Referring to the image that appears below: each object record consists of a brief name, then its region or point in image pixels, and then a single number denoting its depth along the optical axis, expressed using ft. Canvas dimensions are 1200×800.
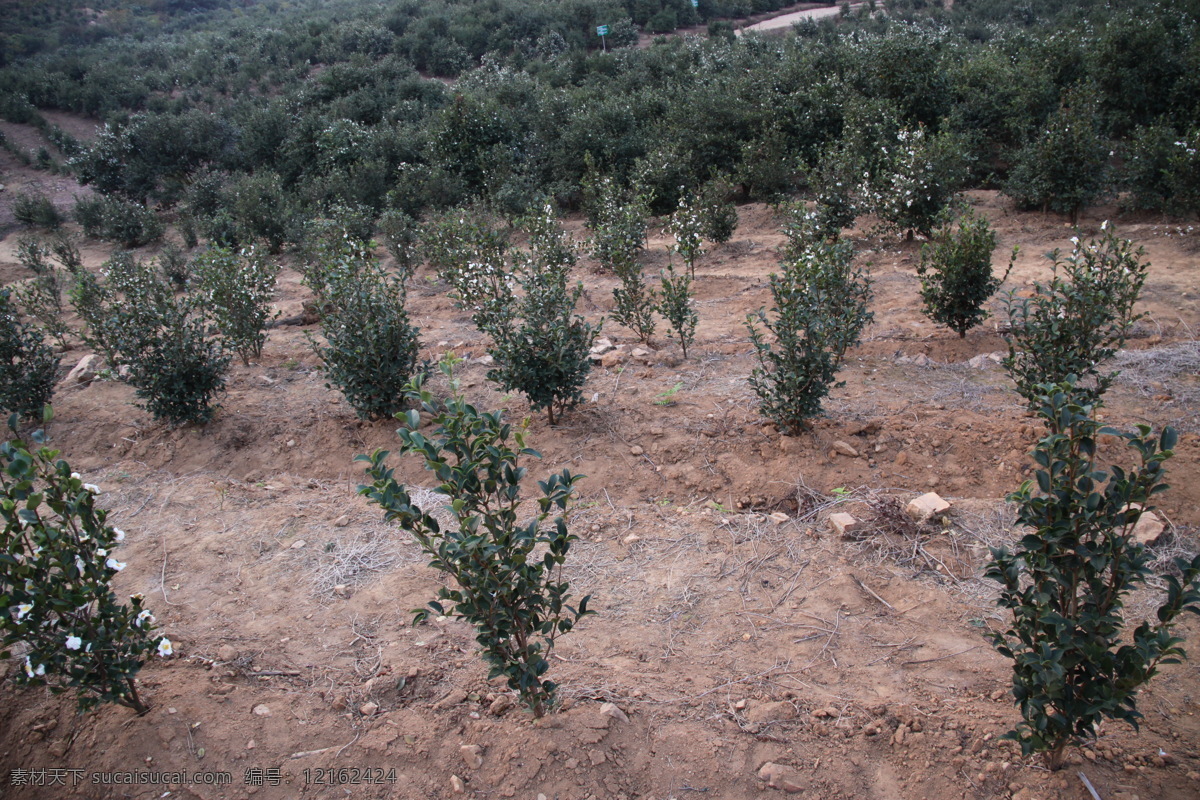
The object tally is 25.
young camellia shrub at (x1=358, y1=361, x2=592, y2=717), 7.29
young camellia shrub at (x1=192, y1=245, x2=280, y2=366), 23.71
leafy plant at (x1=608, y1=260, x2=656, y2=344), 23.03
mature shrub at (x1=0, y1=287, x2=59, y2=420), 20.34
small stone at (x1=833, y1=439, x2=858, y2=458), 15.15
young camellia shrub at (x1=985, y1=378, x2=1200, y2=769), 6.48
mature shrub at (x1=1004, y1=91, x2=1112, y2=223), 30.53
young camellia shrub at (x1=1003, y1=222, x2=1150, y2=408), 14.76
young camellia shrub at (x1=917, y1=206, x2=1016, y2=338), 20.66
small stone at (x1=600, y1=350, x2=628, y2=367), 21.52
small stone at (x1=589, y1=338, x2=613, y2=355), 22.46
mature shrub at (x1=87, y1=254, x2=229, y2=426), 18.69
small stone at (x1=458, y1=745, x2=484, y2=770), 8.32
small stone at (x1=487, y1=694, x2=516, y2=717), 9.07
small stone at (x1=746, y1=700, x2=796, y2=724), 8.84
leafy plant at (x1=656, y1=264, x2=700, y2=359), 21.08
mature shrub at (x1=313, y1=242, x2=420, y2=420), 17.92
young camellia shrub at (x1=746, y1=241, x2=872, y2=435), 15.14
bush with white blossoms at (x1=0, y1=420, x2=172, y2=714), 7.79
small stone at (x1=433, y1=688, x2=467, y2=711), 9.27
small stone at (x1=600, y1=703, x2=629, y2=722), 8.84
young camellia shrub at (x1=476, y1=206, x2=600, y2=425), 17.13
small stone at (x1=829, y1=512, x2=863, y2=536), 12.73
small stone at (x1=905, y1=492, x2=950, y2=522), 12.76
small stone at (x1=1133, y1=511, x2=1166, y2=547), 11.73
